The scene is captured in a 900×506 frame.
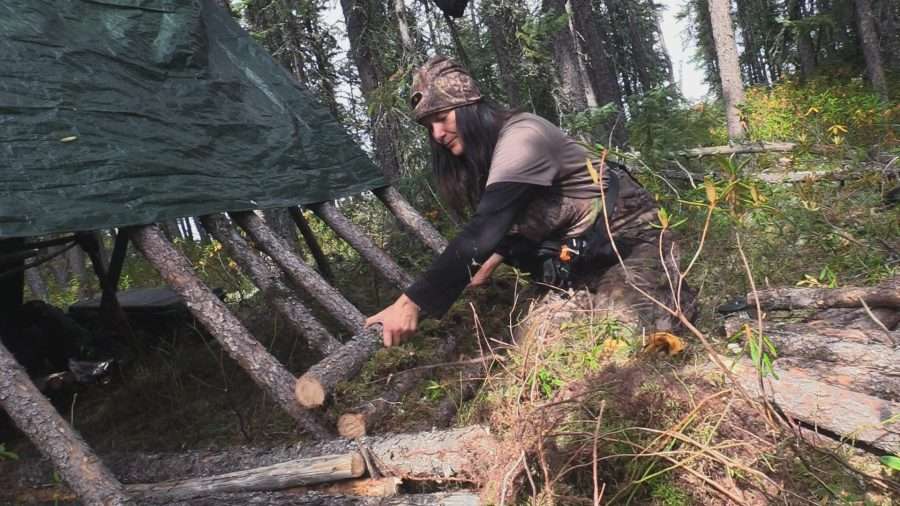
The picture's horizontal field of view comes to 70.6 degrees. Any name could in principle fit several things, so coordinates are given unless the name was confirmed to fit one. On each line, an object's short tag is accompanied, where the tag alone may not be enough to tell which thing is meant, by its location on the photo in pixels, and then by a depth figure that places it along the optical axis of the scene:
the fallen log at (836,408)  2.01
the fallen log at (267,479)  2.64
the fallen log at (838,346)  2.64
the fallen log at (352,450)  2.49
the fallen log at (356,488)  2.59
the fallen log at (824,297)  3.31
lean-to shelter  3.32
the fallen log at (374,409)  2.96
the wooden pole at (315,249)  6.64
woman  2.93
